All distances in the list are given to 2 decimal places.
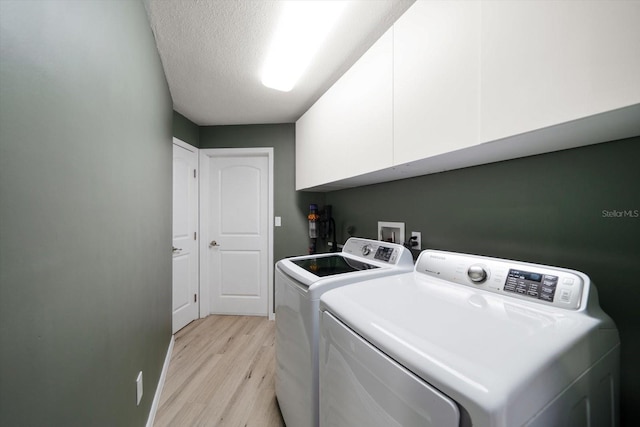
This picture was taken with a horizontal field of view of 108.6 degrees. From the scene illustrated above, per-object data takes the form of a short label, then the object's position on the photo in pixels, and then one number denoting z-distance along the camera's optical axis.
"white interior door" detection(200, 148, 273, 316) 2.89
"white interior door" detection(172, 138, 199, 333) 2.48
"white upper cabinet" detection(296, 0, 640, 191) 0.53
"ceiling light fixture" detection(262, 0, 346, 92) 1.16
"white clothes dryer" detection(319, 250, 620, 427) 0.43
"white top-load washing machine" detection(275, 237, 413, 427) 1.02
